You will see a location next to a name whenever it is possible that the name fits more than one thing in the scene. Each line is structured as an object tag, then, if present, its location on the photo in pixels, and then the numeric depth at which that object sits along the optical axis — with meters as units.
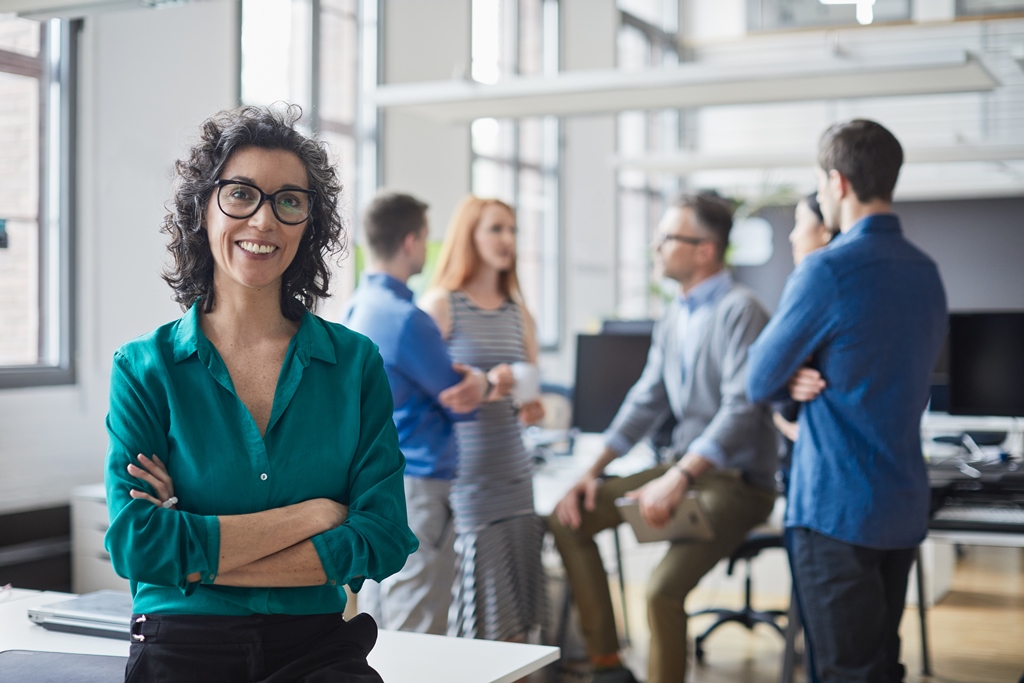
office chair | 3.99
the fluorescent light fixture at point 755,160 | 5.57
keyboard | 3.10
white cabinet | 3.65
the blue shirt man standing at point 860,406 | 2.40
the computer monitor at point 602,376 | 4.41
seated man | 3.29
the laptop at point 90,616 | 2.01
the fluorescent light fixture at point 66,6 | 2.30
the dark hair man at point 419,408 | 2.80
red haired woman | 3.02
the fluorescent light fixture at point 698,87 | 3.35
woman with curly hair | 1.48
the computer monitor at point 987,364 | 4.01
